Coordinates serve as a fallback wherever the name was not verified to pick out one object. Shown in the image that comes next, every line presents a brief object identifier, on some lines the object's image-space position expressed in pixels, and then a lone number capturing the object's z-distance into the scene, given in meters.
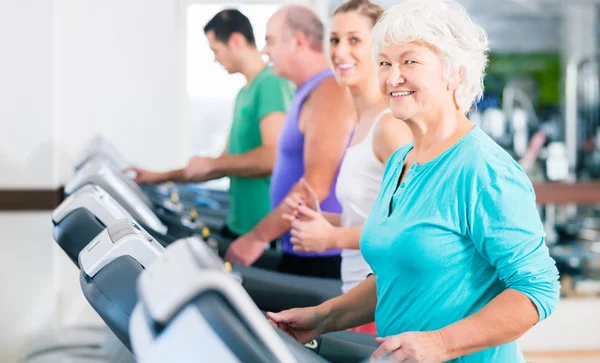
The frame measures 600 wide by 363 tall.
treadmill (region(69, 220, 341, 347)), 2.36
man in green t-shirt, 4.73
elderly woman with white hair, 2.61
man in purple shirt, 3.96
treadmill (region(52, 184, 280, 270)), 2.99
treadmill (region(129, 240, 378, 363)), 1.89
